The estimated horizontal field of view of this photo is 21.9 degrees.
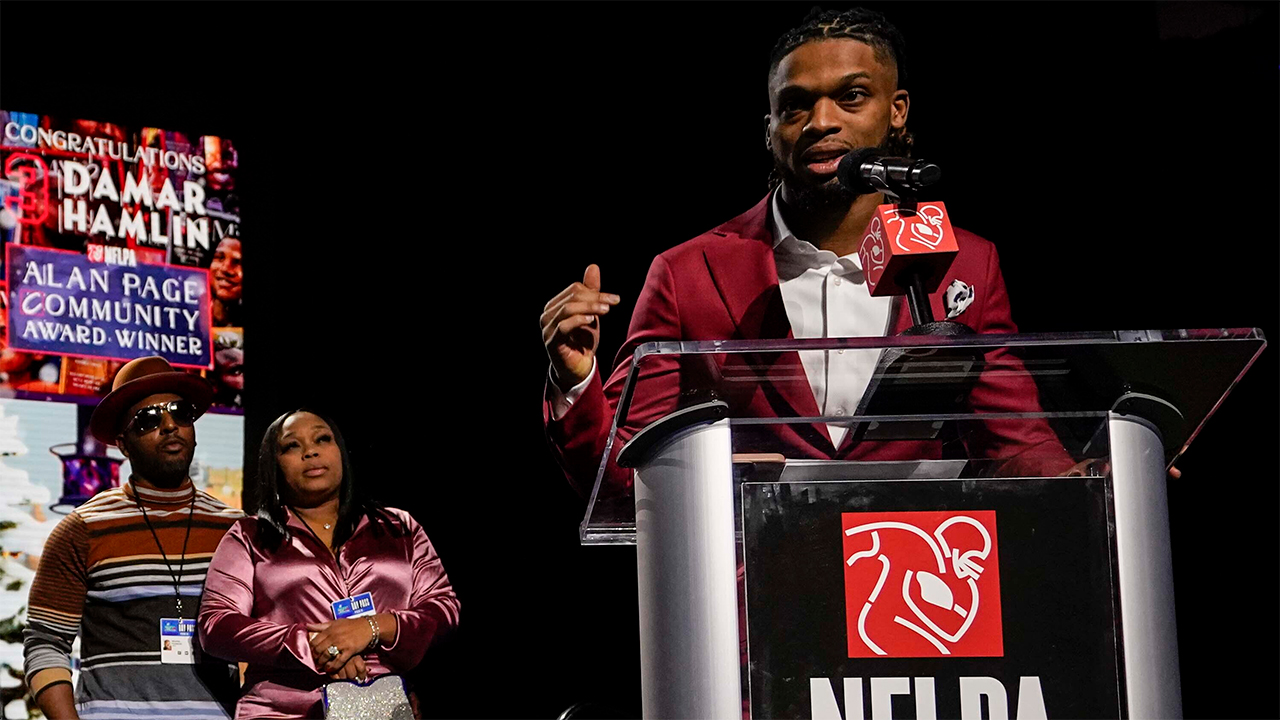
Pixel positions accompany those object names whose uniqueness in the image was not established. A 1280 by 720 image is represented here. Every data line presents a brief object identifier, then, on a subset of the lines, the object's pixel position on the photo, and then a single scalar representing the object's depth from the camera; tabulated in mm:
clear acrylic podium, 4496
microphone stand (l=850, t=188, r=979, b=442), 4705
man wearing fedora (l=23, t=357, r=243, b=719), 7257
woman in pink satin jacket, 6991
